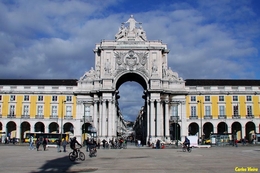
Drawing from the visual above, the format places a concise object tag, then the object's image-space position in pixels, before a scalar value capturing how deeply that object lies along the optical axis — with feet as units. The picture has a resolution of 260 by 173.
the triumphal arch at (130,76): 256.73
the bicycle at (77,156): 93.40
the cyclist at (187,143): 142.82
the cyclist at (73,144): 94.99
